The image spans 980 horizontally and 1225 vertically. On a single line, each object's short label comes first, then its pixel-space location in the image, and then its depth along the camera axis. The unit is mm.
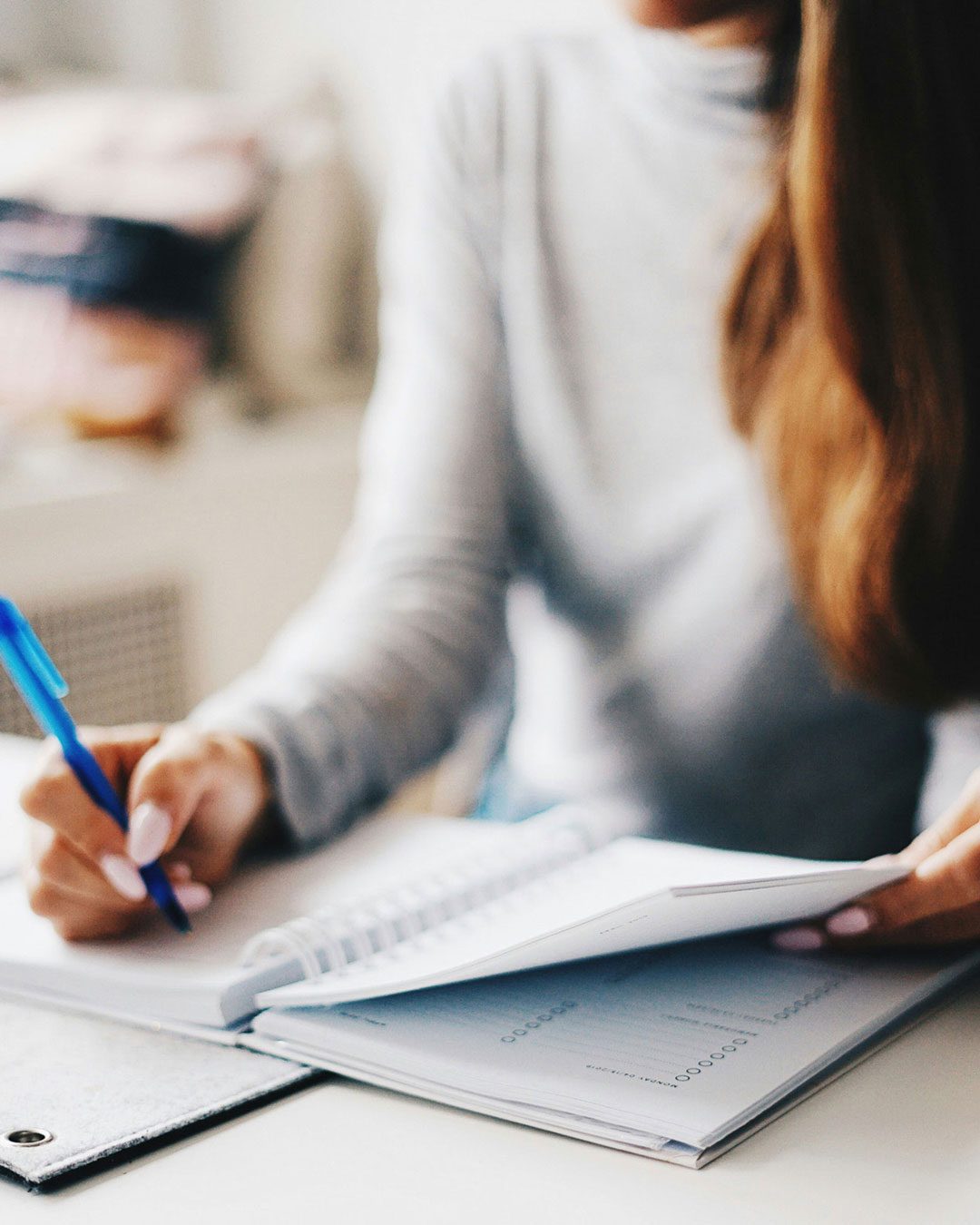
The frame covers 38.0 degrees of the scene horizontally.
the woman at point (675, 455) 744
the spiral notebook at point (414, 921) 469
